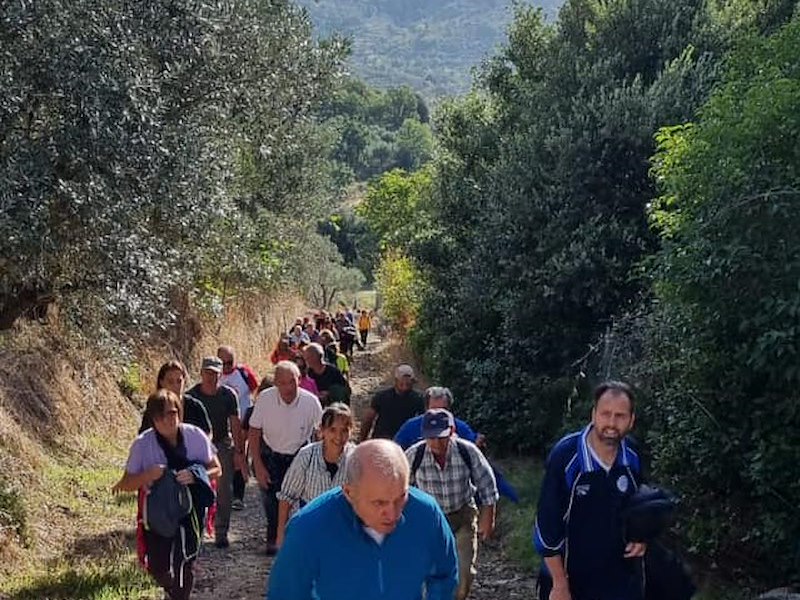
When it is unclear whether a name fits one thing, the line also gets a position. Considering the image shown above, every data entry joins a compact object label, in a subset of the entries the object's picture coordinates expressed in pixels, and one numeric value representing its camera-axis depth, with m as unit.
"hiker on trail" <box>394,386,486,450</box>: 6.86
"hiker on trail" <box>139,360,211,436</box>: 6.95
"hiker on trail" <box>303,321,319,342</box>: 15.54
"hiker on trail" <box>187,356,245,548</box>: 8.69
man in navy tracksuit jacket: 4.48
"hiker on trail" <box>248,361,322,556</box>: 7.70
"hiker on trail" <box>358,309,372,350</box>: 32.94
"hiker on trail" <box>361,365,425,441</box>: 8.51
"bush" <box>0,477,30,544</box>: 7.86
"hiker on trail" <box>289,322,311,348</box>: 14.37
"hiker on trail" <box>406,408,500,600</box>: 6.00
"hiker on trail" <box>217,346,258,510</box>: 9.82
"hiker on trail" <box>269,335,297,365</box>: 11.37
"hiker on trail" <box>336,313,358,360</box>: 23.97
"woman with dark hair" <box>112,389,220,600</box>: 5.82
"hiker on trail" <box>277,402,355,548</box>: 5.57
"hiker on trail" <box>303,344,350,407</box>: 9.55
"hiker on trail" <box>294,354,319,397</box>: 9.45
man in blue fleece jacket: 3.31
